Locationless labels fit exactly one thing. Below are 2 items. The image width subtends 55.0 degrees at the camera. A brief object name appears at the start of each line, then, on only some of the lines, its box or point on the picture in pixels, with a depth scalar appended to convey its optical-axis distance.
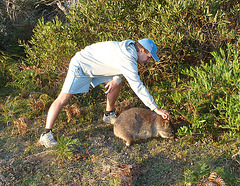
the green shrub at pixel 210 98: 3.49
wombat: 4.23
